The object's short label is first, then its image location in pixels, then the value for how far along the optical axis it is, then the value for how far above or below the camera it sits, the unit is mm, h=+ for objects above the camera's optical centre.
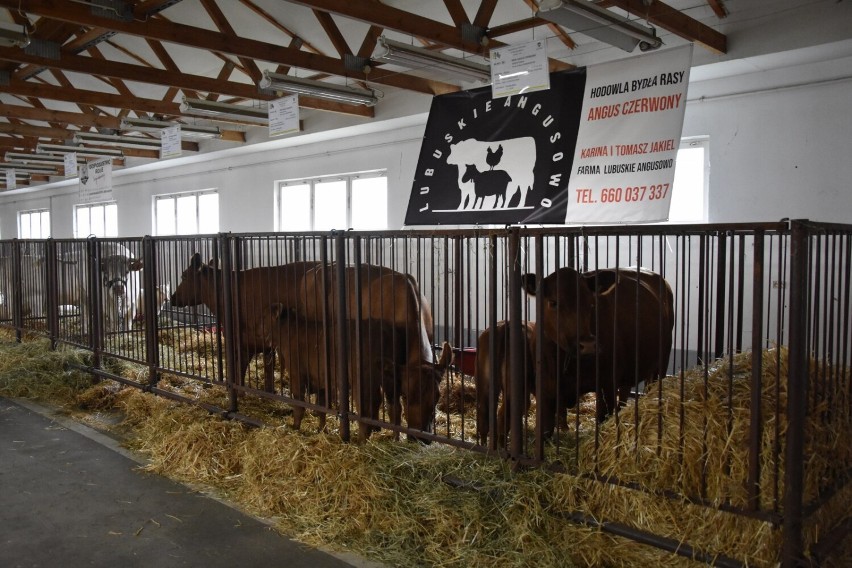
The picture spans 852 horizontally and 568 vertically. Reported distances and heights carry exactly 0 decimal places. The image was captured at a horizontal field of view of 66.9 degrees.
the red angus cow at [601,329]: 3548 -487
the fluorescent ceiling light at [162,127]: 9359 +1921
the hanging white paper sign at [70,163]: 11758 +1684
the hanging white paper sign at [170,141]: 9414 +1664
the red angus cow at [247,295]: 4914 -354
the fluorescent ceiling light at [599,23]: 4848 +1866
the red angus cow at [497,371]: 3559 -700
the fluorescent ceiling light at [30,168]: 15500 +2180
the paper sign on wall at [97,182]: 11016 +1265
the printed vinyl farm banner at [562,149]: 6320 +1153
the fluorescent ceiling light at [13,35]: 5844 +2016
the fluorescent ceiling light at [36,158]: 13055 +2019
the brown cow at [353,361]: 4082 -733
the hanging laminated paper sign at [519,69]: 5754 +1670
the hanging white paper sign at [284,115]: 7672 +1658
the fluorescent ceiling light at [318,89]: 7094 +1916
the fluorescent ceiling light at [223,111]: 8297 +1919
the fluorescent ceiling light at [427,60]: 6055 +1917
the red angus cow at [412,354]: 4121 -674
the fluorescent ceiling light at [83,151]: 11516 +2087
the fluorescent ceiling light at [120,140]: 10211 +1884
